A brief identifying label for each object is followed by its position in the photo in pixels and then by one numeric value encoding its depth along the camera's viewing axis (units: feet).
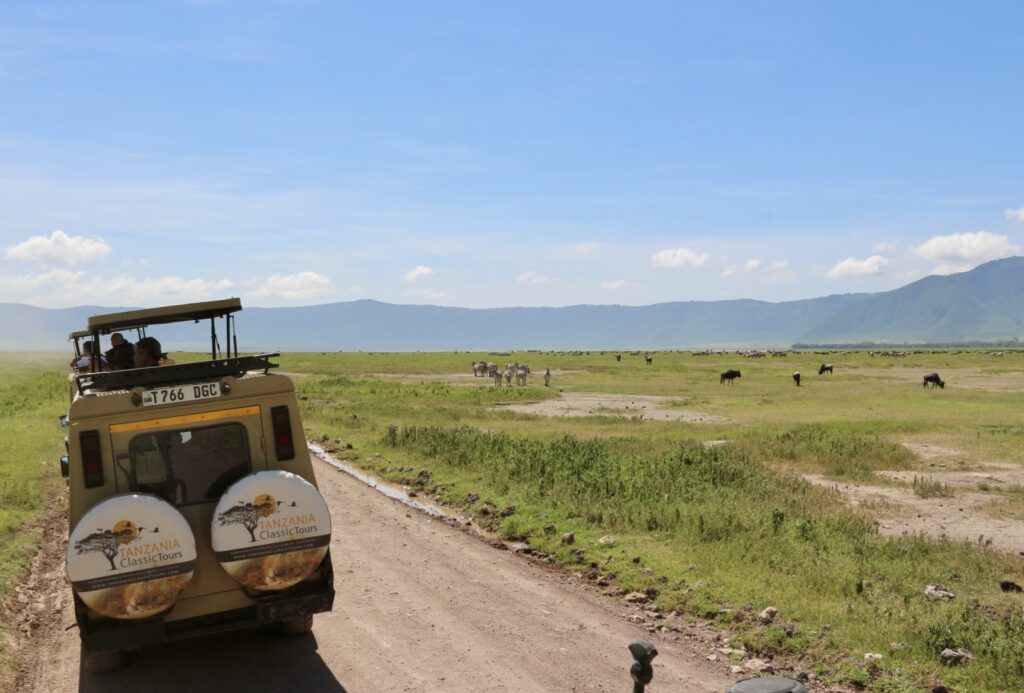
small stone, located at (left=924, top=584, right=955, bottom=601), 36.60
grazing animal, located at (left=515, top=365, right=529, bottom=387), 205.16
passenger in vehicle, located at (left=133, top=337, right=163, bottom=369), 41.68
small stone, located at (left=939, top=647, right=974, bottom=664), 29.04
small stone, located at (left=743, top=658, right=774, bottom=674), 30.09
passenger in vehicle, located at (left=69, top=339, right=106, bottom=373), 50.94
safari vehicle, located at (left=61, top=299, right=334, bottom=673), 24.81
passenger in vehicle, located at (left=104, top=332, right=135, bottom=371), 46.21
